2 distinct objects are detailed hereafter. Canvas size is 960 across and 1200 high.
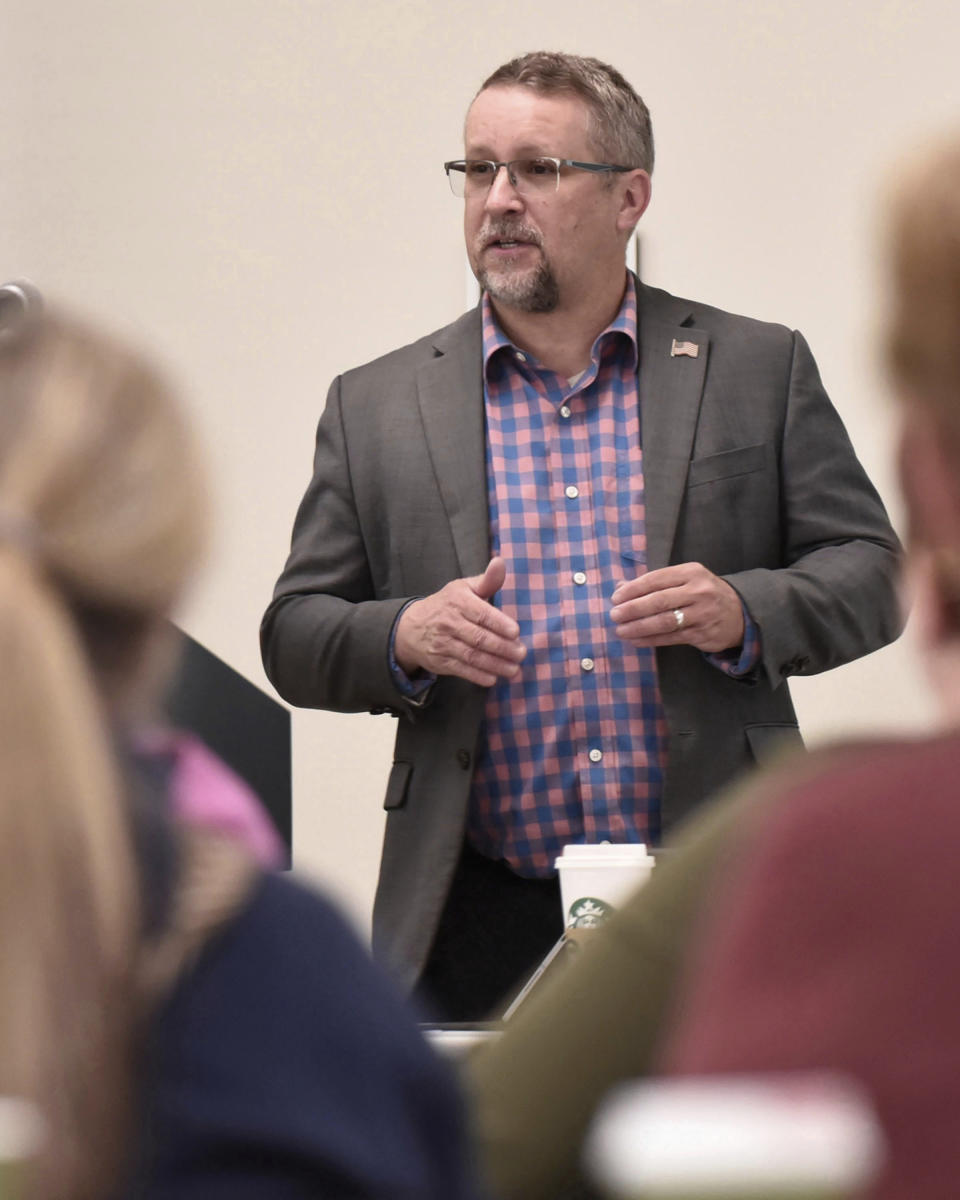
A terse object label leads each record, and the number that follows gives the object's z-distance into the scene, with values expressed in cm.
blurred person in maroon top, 230
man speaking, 582
